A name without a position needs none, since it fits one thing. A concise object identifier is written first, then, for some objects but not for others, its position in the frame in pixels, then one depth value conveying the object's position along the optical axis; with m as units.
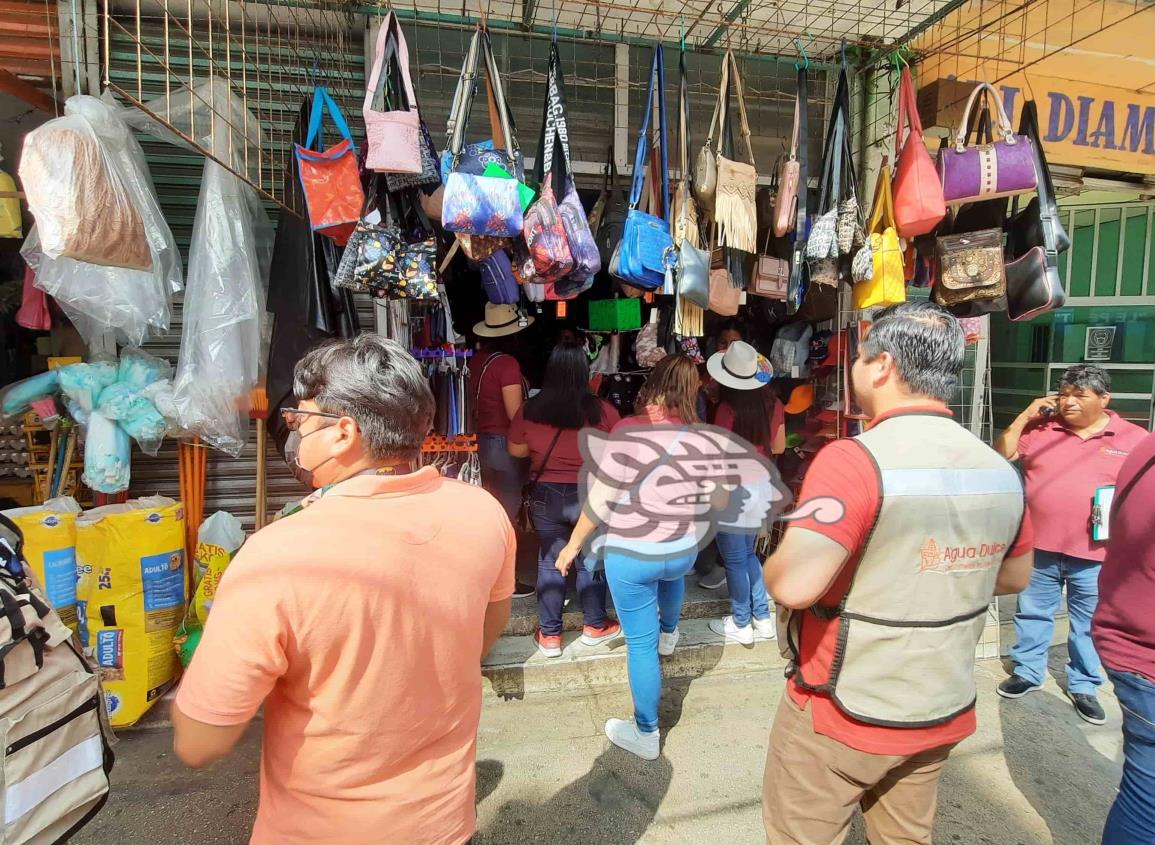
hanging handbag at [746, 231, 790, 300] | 3.46
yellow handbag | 3.09
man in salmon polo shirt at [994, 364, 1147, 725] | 3.08
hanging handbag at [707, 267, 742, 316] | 3.34
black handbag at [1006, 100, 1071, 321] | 3.04
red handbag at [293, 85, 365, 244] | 2.48
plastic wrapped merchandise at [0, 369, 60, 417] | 2.85
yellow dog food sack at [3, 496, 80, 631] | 2.55
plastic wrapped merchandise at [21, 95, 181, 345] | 2.35
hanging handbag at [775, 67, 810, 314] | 3.12
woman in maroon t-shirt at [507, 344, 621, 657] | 3.34
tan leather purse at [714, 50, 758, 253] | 3.04
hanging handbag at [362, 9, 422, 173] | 2.41
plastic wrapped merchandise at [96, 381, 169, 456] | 2.82
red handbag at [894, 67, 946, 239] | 3.00
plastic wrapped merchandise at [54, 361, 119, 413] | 2.84
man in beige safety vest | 1.43
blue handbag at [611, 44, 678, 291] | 2.88
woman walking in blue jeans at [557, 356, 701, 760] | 2.57
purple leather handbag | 2.93
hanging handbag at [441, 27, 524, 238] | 2.38
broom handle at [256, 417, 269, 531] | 3.09
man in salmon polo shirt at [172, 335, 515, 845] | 1.03
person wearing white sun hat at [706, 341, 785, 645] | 3.59
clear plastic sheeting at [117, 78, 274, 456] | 2.69
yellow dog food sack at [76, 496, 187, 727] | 2.70
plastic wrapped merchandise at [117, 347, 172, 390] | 2.91
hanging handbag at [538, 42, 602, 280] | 2.66
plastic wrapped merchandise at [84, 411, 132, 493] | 2.79
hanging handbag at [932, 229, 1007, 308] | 3.13
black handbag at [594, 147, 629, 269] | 3.37
